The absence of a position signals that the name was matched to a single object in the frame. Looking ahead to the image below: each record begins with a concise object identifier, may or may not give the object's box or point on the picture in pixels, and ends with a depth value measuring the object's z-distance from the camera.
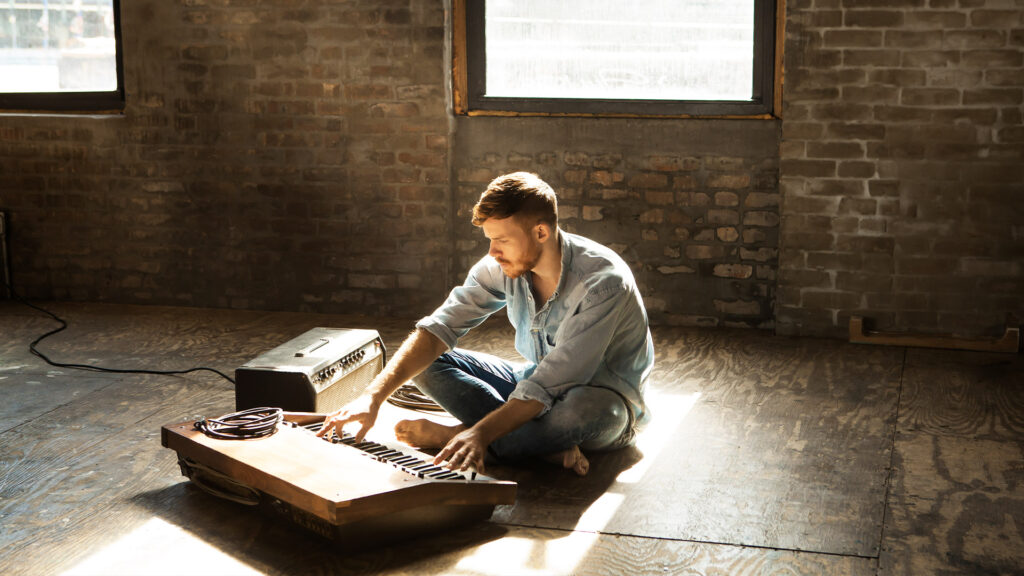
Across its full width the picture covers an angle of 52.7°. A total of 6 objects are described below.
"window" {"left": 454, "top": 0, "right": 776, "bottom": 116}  5.00
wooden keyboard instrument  2.51
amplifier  3.41
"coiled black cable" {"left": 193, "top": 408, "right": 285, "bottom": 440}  2.93
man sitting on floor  2.91
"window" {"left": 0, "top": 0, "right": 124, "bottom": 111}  5.67
